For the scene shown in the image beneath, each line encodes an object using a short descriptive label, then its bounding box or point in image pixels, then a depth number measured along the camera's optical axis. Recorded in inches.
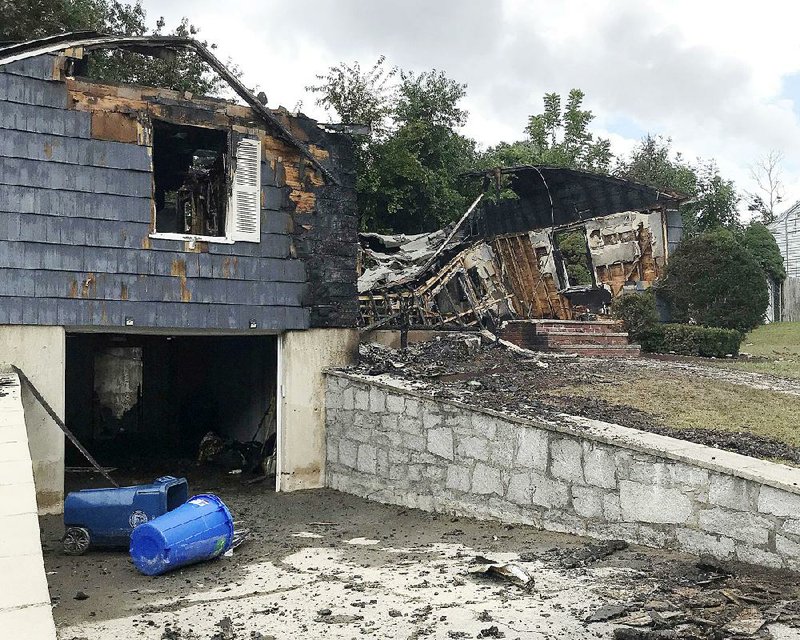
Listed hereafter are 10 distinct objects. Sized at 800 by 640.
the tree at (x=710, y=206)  1294.3
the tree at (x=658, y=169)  1258.0
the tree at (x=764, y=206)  1811.0
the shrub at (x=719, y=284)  654.5
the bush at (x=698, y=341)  585.6
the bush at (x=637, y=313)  618.5
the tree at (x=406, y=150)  914.7
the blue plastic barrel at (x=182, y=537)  279.6
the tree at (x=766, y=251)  1115.1
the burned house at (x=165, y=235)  378.0
